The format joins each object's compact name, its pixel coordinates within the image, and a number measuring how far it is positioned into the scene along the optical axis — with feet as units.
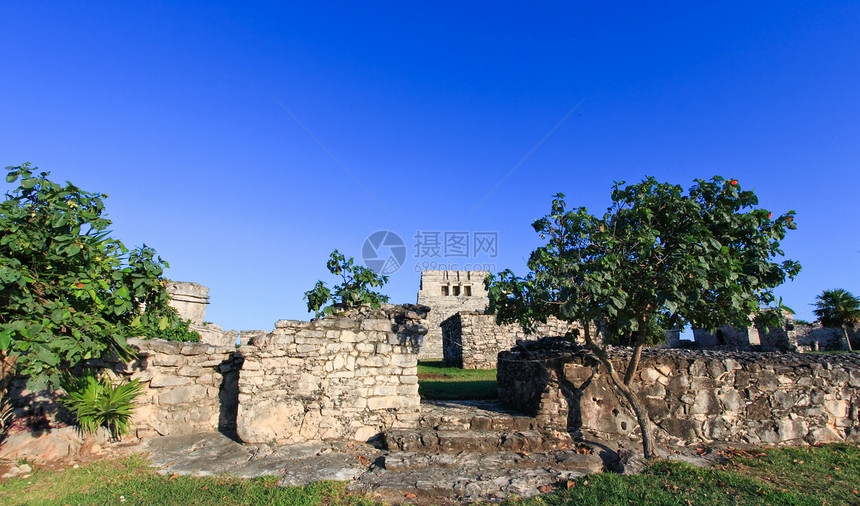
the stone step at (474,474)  19.11
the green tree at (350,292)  29.14
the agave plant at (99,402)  22.70
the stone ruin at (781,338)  68.80
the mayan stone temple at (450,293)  117.39
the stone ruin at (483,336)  56.90
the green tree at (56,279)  17.79
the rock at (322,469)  20.31
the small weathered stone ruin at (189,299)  45.11
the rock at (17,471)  20.01
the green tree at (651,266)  21.67
